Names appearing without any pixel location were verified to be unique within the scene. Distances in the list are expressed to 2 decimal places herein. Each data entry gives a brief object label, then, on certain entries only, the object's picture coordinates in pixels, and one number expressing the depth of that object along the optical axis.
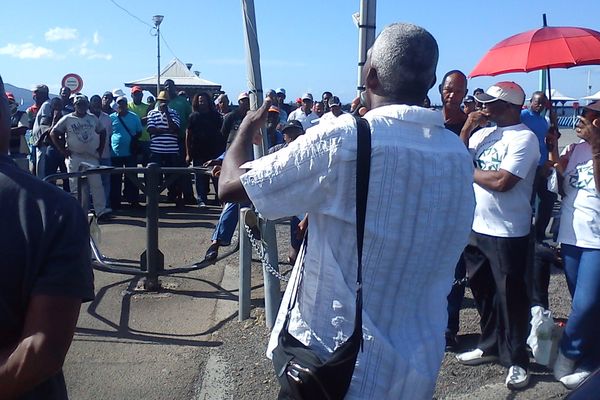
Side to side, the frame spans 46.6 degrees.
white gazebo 23.22
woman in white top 4.24
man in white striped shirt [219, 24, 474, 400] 2.04
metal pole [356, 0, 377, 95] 4.22
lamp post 25.17
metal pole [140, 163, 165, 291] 6.09
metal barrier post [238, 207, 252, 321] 5.45
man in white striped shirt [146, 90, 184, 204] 11.45
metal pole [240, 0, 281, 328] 4.73
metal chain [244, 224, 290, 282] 4.92
